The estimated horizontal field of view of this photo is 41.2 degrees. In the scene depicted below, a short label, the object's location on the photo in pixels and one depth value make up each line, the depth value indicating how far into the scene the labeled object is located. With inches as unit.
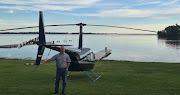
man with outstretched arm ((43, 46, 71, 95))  417.0
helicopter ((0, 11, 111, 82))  480.1
